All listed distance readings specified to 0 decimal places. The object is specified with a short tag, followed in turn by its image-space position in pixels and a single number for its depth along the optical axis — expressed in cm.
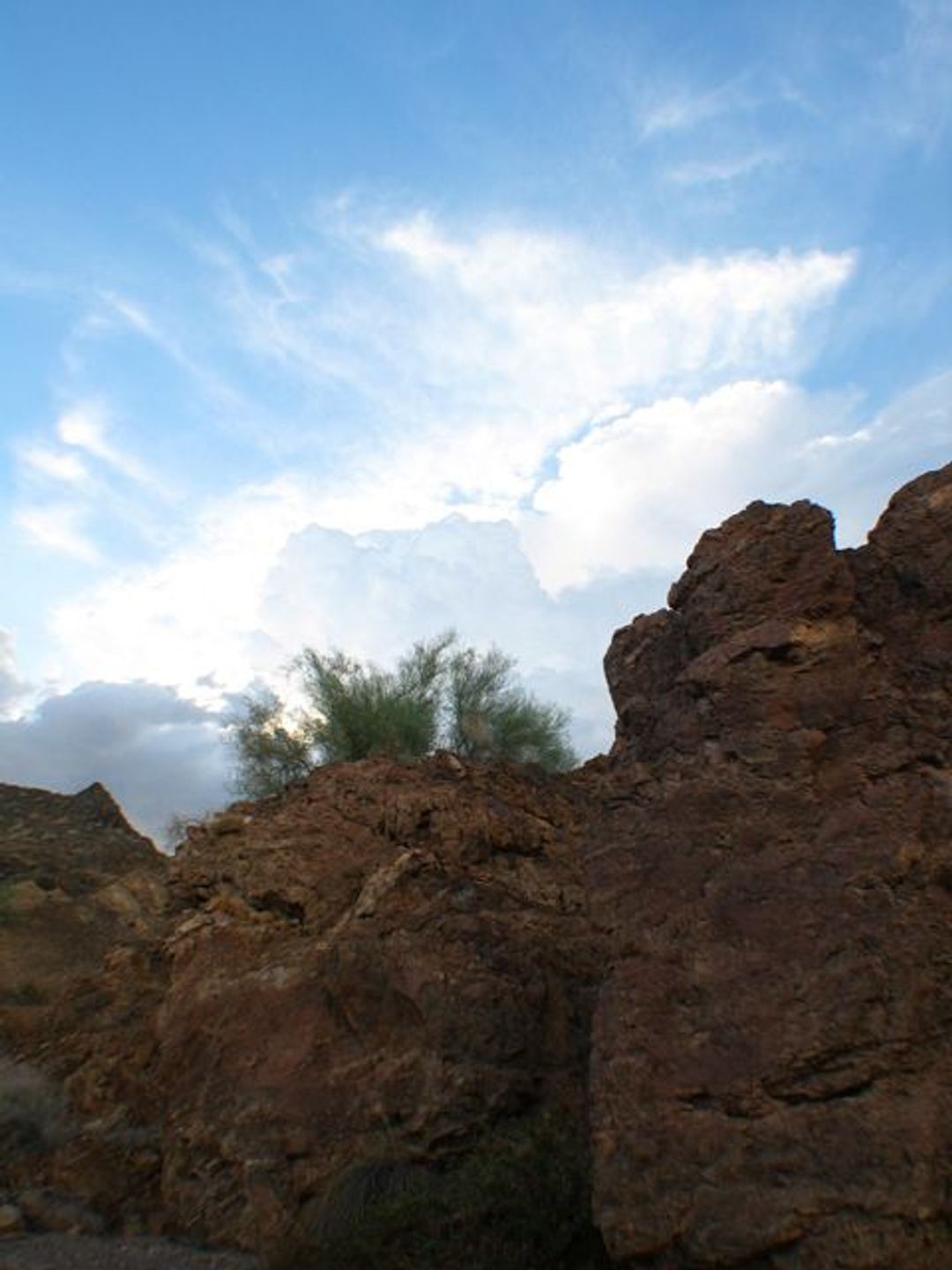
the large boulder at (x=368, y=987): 621
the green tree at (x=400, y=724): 1659
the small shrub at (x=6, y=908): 1642
